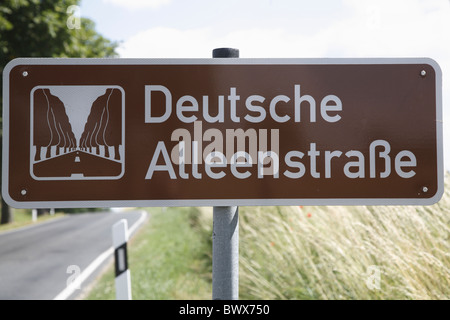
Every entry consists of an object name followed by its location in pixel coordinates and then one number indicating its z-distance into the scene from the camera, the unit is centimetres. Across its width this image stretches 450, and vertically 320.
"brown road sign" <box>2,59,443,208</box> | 146
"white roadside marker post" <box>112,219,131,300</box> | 369
